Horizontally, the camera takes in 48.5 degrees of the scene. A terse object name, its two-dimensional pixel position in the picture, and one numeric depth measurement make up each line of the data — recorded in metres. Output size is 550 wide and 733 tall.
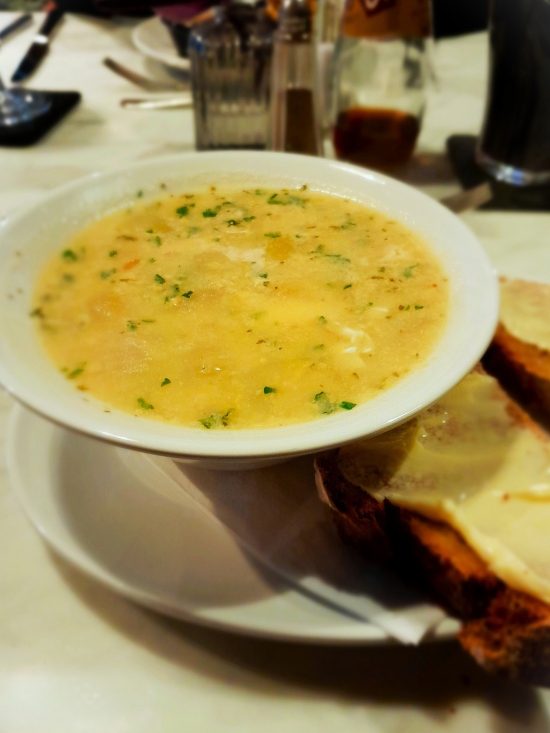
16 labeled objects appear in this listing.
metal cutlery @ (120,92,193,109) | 0.61
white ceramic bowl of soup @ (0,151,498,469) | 0.17
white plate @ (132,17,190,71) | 0.66
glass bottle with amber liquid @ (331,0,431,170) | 0.46
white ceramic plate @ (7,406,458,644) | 0.18
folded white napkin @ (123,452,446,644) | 0.18
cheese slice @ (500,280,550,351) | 0.30
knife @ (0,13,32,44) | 0.80
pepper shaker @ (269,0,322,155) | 0.43
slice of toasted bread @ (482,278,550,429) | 0.28
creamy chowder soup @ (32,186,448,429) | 0.20
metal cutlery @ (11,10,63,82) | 0.70
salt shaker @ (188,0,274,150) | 0.49
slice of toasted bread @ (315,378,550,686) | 0.17
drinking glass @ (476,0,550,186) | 0.40
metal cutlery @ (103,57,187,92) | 0.66
